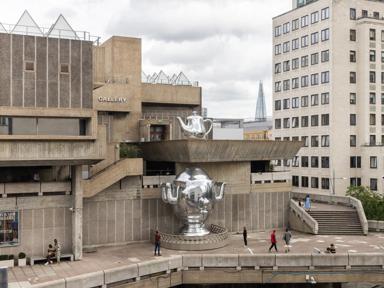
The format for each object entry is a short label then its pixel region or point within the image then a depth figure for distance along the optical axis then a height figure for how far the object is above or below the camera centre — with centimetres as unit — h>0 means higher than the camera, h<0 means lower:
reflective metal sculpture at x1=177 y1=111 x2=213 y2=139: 3619 +195
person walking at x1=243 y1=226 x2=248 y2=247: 3500 -596
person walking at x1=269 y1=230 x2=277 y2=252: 3219 -570
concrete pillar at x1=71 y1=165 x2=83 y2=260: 3169 -380
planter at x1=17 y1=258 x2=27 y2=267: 2997 -655
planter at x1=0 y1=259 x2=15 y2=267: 2904 -644
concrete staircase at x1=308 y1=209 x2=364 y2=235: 3931 -570
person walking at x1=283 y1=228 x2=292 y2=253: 3325 -575
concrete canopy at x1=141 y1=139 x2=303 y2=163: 3578 +25
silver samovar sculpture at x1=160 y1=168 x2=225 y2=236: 3388 -300
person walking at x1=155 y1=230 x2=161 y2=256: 3184 -571
